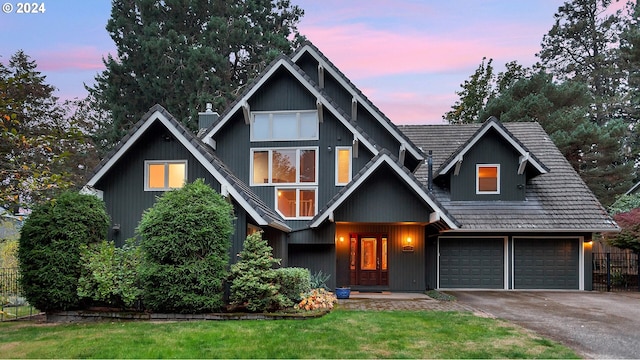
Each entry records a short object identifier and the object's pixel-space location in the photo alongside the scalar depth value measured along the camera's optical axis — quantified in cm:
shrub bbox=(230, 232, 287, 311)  1074
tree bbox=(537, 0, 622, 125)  3478
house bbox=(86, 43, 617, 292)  1306
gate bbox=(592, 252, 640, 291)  1727
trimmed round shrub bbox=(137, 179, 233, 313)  1037
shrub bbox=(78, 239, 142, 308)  1064
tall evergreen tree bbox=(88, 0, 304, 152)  2928
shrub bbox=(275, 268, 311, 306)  1120
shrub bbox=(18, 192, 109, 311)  1071
